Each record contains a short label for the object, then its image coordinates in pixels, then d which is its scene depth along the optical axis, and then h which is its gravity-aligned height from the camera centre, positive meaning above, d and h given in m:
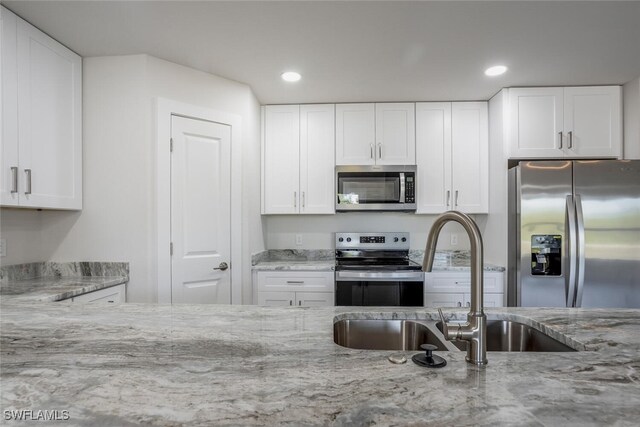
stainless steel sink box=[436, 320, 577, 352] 1.18 -0.44
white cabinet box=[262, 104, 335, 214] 3.21 +0.52
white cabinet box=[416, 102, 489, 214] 3.14 +0.53
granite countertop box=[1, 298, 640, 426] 0.60 -0.35
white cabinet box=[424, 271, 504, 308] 2.82 -0.63
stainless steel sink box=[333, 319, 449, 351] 1.24 -0.44
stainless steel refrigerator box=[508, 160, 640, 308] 2.47 -0.14
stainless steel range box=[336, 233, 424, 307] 2.81 -0.58
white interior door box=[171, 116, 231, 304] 2.43 +0.03
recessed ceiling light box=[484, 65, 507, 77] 2.47 +1.06
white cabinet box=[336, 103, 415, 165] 3.18 +0.75
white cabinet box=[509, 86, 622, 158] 2.78 +0.75
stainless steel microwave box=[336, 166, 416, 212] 3.11 +0.24
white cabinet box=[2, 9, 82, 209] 1.83 +0.56
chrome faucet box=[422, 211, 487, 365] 0.81 -0.25
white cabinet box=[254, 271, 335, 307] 2.91 -0.62
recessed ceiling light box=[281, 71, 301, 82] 2.58 +1.06
